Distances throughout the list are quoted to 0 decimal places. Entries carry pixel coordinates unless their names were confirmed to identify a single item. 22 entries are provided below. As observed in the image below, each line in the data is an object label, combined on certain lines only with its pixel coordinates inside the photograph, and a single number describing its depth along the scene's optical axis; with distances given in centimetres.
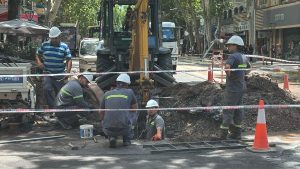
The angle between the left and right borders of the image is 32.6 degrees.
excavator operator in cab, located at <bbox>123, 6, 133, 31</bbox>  1381
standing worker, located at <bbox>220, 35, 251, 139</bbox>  941
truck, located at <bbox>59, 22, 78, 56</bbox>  5309
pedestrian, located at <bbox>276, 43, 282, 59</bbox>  4438
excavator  1230
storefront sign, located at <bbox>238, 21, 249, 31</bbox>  5605
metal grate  860
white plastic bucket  939
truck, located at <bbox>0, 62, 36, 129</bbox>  1030
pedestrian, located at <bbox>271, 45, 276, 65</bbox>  4543
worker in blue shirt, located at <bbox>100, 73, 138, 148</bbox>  866
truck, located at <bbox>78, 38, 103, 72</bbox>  2508
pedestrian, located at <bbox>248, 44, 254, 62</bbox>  4379
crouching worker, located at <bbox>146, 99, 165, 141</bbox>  941
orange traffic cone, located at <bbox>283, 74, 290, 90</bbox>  1664
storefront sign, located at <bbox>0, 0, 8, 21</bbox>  2537
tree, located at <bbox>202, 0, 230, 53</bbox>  5325
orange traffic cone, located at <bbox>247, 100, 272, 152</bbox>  857
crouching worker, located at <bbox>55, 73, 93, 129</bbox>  1045
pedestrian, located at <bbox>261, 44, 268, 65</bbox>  4913
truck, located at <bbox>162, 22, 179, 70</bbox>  2831
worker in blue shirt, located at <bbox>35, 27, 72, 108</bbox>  1135
